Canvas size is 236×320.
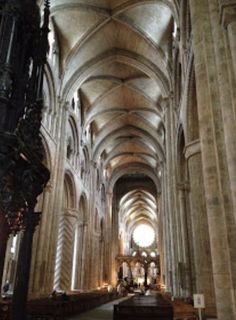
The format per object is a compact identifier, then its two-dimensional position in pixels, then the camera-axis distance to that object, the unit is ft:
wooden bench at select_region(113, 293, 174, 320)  35.09
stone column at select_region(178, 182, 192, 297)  46.44
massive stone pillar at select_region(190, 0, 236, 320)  21.65
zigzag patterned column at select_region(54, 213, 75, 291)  62.69
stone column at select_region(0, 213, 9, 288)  20.48
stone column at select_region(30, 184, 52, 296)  47.62
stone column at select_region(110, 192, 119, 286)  121.49
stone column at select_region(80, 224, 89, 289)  77.30
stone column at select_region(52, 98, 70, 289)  51.93
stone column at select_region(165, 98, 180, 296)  56.13
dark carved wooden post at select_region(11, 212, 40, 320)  20.80
